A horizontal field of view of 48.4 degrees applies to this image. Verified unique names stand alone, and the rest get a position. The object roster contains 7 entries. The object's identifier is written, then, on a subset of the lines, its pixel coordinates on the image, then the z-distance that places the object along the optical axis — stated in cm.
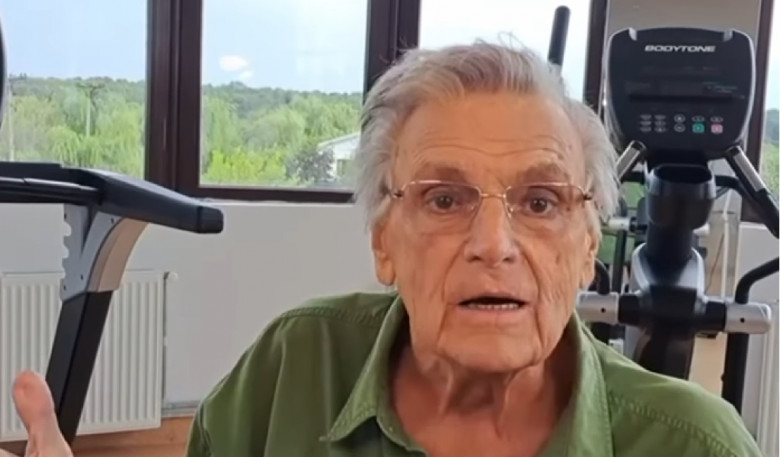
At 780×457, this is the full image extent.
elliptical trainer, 195
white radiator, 285
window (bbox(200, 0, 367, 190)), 332
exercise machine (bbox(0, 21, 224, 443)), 167
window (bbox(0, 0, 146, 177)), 306
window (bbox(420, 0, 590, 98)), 354
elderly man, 100
